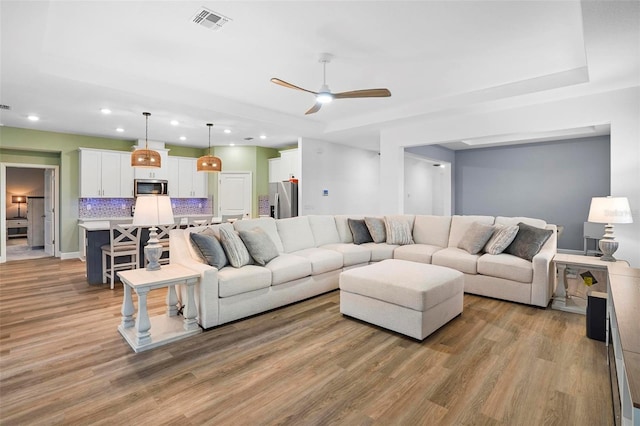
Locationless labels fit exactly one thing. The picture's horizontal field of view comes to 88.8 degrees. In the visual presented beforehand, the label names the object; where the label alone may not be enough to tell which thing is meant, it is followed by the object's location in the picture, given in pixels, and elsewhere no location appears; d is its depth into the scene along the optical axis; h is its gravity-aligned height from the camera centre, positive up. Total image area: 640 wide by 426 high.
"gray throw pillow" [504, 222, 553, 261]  3.88 -0.38
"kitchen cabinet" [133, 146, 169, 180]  7.44 +0.92
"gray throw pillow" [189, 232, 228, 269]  3.32 -0.39
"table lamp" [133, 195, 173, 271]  3.15 -0.05
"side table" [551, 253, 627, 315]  3.48 -0.73
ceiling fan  3.55 +1.30
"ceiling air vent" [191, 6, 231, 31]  2.65 +1.62
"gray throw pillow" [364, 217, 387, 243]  5.28 -0.31
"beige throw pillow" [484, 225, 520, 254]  4.14 -0.37
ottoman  2.89 -0.82
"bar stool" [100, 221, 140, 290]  4.58 -0.55
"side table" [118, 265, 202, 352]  2.74 -0.95
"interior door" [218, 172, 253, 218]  8.41 +0.47
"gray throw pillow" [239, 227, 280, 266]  3.66 -0.40
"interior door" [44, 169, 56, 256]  7.12 +0.02
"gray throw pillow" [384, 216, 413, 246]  5.17 -0.34
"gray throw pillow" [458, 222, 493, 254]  4.34 -0.36
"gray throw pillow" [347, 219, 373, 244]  5.25 -0.34
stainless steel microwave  7.36 +0.55
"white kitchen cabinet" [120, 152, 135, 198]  7.25 +0.77
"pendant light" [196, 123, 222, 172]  5.82 +0.83
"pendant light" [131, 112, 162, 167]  4.79 +0.77
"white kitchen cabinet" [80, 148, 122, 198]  6.81 +0.80
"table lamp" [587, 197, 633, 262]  3.38 -0.06
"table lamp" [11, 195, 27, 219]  9.73 +0.35
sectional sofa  3.23 -0.64
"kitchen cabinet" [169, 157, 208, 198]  8.10 +0.80
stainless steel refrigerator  7.27 +0.25
